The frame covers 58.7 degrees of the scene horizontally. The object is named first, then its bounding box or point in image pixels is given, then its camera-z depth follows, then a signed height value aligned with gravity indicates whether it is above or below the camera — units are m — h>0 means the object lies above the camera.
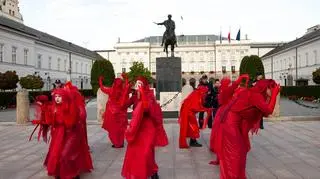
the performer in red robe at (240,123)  4.22 -0.62
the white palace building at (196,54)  72.44 +7.79
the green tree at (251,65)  30.58 +2.02
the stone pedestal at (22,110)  11.48 -1.07
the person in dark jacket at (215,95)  9.29 -0.38
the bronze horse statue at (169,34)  13.54 +2.38
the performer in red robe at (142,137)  4.18 -0.79
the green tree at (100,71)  31.20 +1.38
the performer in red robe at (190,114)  6.84 -0.74
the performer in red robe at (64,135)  4.57 -0.85
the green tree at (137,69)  52.72 +2.75
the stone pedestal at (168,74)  12.59 +0.42
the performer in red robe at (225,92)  4.97 -0.16
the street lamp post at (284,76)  46.52 +1.32
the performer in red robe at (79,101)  4.80 -0.31
